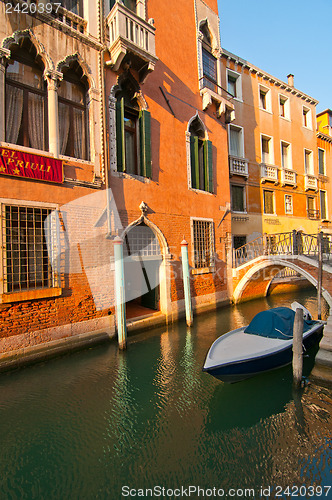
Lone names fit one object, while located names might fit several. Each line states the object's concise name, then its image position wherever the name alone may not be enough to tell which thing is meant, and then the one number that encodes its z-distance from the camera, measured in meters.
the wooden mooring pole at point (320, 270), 8.12
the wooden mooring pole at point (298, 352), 5.15
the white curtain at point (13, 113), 6.07
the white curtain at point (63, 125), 6.95
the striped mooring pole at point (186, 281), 9.12
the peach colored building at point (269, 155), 14.20
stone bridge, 8.95
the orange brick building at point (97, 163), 6.05
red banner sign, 5.73
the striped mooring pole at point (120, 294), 7.09
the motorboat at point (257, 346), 5.03
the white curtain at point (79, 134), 7.28
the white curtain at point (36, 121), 6.46
